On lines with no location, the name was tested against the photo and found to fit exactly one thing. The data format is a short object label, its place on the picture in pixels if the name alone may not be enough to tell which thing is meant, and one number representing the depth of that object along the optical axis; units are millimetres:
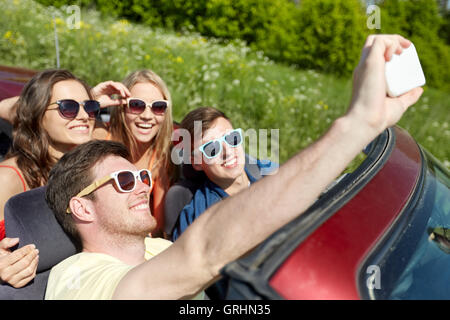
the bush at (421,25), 13828
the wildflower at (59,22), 7537
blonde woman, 2807
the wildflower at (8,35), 7141
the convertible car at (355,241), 982
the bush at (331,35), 10586
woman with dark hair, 2375
